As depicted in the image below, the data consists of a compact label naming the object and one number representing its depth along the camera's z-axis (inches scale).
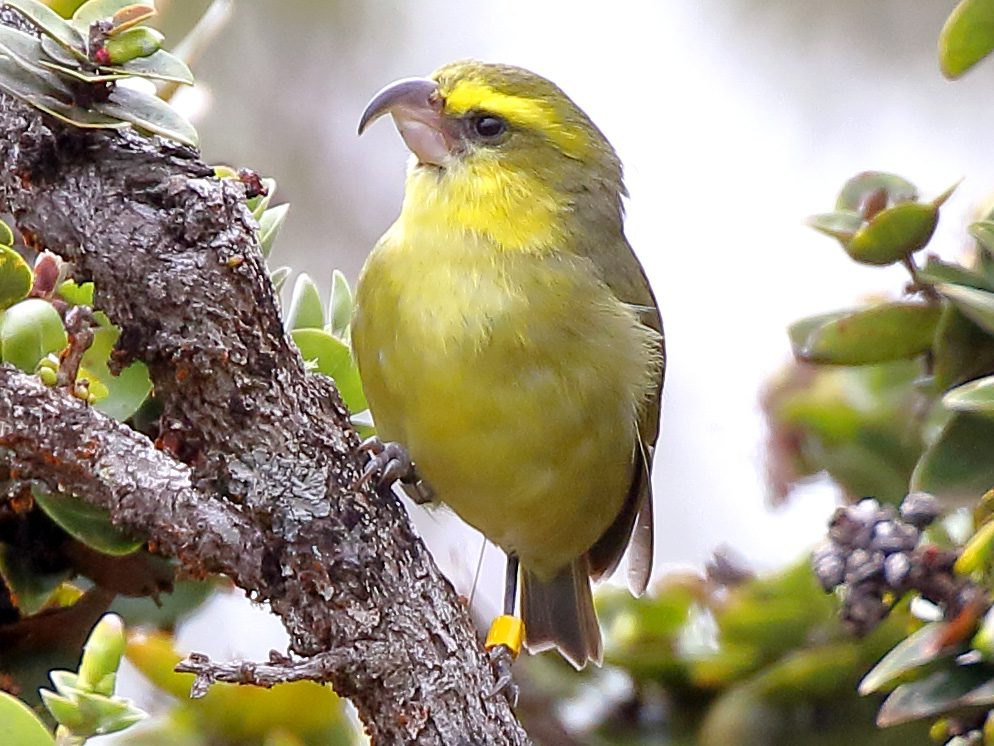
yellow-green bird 140.2
